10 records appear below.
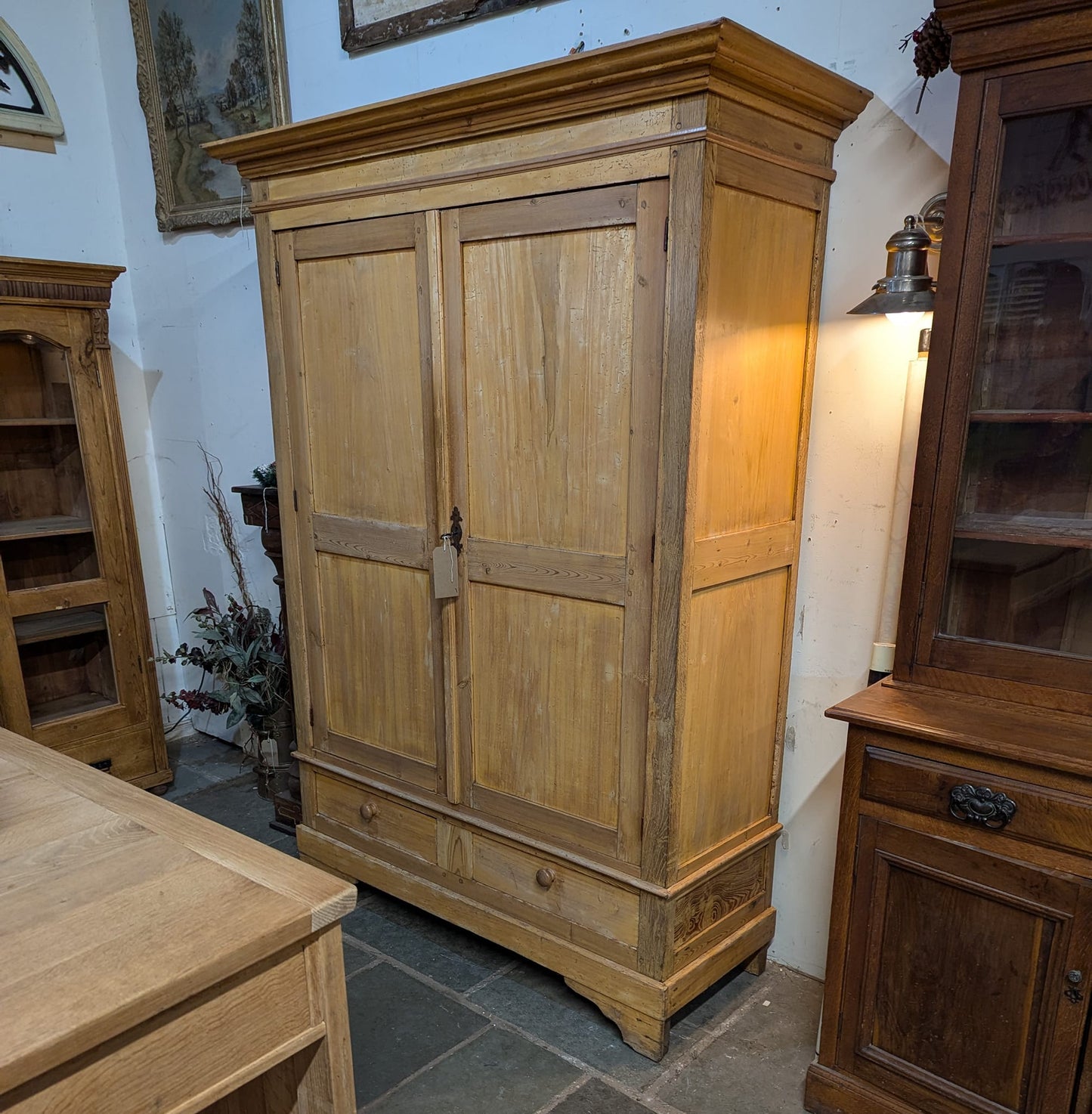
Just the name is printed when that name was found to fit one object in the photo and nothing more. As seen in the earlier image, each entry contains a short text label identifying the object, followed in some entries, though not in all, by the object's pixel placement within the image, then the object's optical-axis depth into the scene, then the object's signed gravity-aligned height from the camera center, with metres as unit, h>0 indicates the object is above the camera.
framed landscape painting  2.83 +1.06
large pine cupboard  1.64 -0.16
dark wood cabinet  1.40 -0.52
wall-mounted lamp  1.65 +0.22
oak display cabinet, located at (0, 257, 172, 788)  2.85 -0.55
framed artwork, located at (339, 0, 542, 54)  2.36 +1.07
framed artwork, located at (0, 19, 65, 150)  3.03 +1.07
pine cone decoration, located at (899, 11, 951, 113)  1.55 +0.63
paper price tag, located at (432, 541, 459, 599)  2.03 -0.43
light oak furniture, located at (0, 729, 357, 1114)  0.85 -0.62
